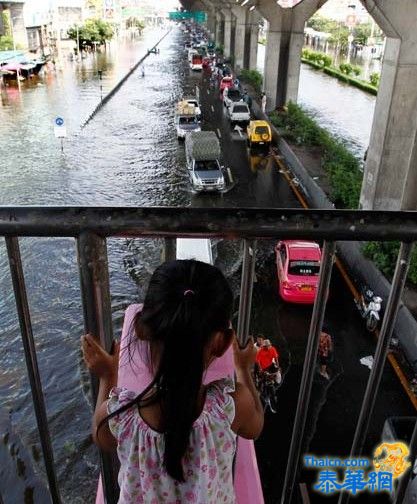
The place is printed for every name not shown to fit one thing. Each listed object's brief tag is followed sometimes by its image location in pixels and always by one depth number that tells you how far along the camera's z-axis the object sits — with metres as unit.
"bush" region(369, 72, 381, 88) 34.73
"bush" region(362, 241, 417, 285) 9.19
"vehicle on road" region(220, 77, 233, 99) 31.26
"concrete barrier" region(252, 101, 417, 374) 7.97
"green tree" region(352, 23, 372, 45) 59.34
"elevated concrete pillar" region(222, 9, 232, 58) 46.88
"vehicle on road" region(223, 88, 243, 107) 26.28
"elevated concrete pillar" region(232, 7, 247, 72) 37.09
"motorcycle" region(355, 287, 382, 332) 8.71
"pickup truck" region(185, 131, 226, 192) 15.51
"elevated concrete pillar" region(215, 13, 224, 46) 57.19
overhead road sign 91.43
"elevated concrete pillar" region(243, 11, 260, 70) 36.53
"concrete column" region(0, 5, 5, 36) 41.06
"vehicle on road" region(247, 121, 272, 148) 20.06
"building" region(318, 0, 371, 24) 56.53
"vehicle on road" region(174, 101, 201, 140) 21.56
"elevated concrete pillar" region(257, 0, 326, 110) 23.64
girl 1.17
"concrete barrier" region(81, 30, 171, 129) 25.95
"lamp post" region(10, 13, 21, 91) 45.01
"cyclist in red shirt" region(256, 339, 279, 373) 6.44
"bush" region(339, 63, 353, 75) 40.33
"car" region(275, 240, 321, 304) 9.45
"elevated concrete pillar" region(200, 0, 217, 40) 72.03
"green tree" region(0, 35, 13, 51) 43.88
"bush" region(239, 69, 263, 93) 31.48
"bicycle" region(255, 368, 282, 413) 6.76
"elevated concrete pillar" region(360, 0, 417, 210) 10.33
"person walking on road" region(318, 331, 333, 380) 7.69
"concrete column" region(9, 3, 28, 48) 46.99
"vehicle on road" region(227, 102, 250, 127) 23.94
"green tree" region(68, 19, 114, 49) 56.28
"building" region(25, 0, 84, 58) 50.09
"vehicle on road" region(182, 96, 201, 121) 23.26
